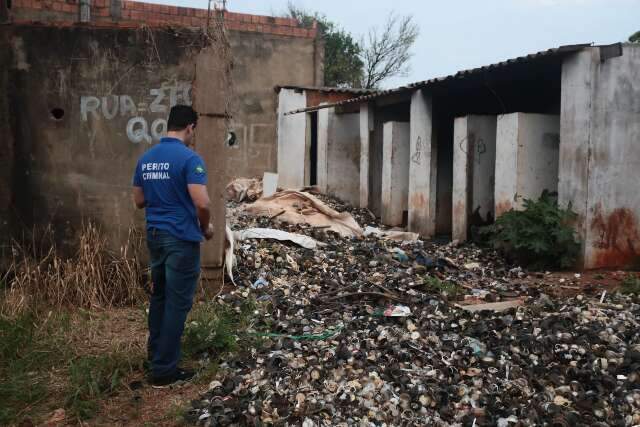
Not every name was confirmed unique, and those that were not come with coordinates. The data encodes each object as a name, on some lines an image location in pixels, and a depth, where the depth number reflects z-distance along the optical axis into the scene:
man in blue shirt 4.04
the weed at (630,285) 6.39
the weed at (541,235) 7.84
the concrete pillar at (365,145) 13.58
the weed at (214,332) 4.68
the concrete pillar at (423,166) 11.22
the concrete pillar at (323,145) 14.98
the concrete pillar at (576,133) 7.77
